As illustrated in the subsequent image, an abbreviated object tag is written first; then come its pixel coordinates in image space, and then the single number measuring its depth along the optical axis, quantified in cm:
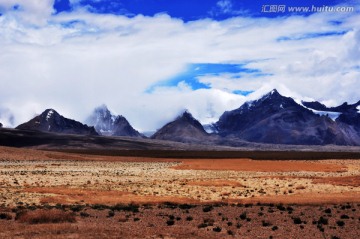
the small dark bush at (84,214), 2766
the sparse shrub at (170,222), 2558
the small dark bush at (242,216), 2770
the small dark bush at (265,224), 2572
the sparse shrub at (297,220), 2657
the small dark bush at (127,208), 3034
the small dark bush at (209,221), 2566
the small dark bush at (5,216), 2597
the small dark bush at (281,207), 3163
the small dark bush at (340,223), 2592
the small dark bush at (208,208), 3069
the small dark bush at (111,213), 2789
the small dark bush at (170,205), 3268
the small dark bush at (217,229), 2400
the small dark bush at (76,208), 2962
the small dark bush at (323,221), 2644
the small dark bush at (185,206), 3214
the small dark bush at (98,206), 3087
